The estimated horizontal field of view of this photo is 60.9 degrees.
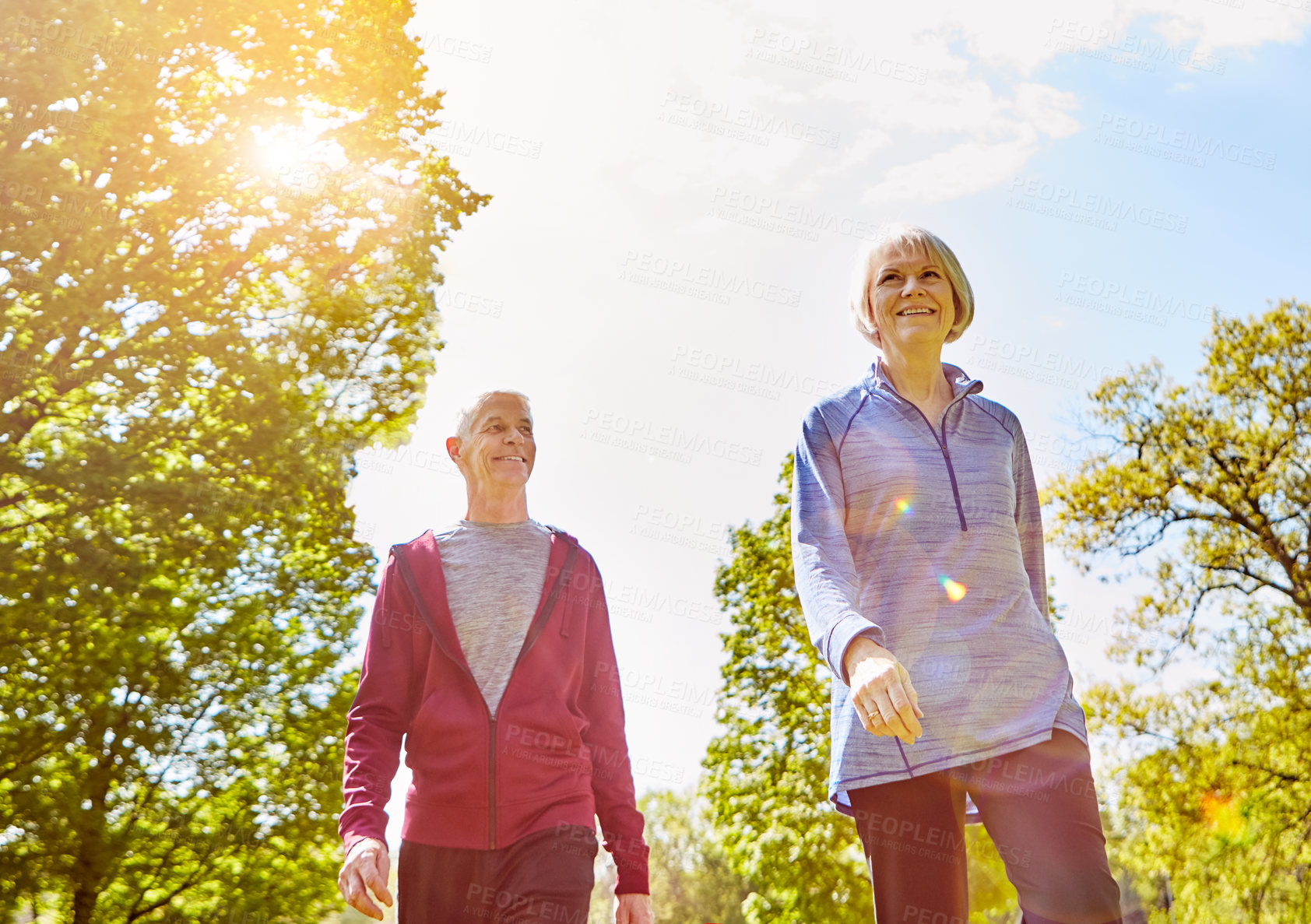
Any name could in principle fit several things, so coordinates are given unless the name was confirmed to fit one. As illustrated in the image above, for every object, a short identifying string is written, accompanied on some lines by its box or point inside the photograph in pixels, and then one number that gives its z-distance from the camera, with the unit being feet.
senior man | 10.78
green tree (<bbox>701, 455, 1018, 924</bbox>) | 60.70
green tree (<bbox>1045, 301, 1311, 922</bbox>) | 62.28
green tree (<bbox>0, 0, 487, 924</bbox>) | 34.96
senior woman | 7.83
